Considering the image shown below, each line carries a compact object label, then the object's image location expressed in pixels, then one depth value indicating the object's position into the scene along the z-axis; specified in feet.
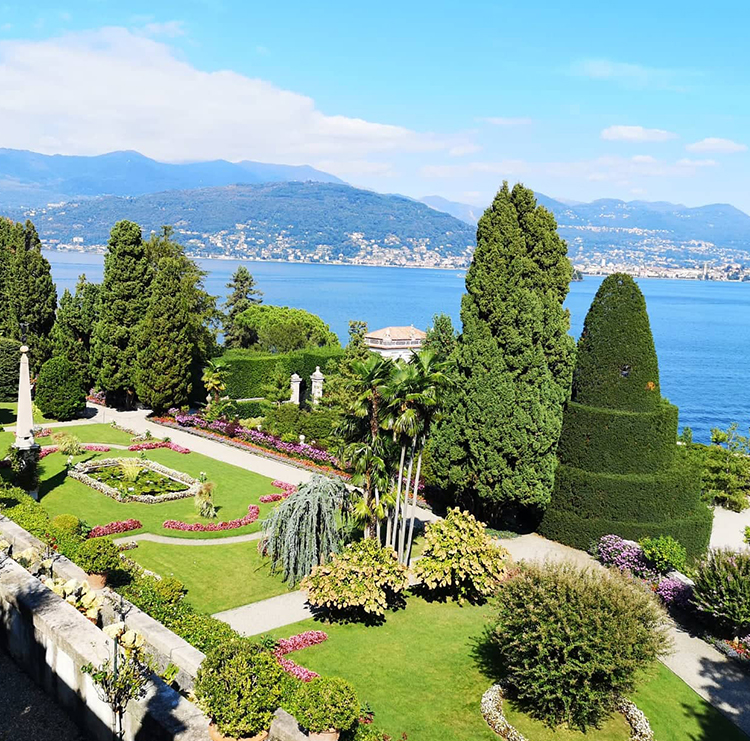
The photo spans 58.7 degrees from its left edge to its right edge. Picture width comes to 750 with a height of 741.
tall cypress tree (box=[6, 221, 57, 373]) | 130.82
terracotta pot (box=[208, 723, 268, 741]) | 25.94
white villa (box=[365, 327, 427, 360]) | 182.91
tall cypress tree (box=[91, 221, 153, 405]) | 120.78
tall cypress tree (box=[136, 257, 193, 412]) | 118.42
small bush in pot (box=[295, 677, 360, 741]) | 28.60
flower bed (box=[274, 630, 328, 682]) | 40.15
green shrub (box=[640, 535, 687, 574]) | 57.11
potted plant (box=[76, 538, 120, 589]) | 41.39
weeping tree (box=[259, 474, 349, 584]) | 53.72
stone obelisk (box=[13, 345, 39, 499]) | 70.54
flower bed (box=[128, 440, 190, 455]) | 98.99
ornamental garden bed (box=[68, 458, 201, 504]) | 76.07
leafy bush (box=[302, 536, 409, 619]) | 48.11
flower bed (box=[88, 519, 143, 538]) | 62.95
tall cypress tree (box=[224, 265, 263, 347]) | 233.17
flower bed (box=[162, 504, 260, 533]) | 66.33
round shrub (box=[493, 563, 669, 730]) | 35.24
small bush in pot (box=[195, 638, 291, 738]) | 26.61
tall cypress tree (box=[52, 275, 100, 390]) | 128.12
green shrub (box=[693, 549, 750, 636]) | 49.49
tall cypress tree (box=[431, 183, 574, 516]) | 66.39
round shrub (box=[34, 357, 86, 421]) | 113.60
